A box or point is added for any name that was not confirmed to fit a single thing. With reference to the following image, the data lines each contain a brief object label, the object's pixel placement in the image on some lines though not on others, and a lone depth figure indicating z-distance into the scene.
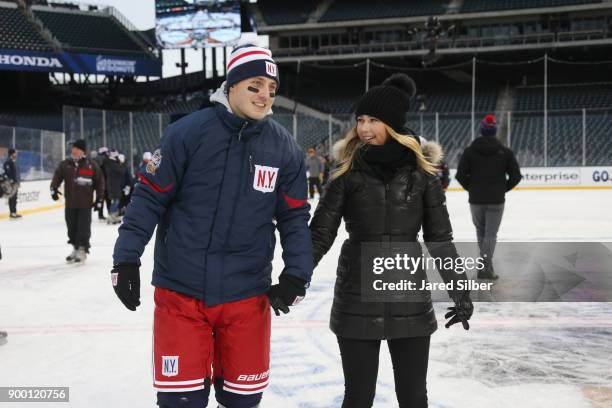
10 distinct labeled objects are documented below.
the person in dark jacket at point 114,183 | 12.16
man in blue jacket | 2.11
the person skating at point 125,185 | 12.38
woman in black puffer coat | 2.26
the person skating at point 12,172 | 13.09
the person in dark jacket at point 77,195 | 7.33
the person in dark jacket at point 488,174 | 5.92
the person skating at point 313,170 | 17.42
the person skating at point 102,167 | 12.43
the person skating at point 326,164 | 18.93
